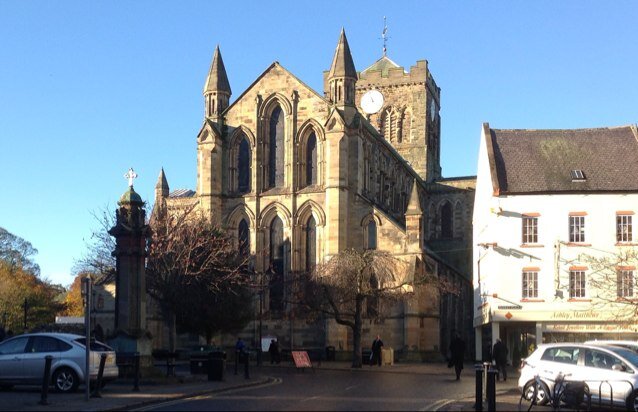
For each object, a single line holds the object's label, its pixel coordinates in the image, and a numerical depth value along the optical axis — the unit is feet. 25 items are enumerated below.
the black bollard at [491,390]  62.05
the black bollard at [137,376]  77.82
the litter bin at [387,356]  154.51
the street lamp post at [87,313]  65.46
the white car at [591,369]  66.74
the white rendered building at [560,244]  140.05
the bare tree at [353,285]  146.61
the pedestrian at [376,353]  149.59
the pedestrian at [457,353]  108.68
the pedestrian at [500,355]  110.99
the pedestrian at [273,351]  152.97
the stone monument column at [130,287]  91.56
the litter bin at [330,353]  167.12
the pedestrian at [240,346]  135.54
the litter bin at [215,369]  97.60
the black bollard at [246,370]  102.62
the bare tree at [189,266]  142.68
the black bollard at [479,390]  63.93
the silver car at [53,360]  76.79
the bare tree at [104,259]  150.30
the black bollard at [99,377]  71.26
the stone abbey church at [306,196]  170.30
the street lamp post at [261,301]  165.29
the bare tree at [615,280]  131.85
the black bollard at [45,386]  64.90
